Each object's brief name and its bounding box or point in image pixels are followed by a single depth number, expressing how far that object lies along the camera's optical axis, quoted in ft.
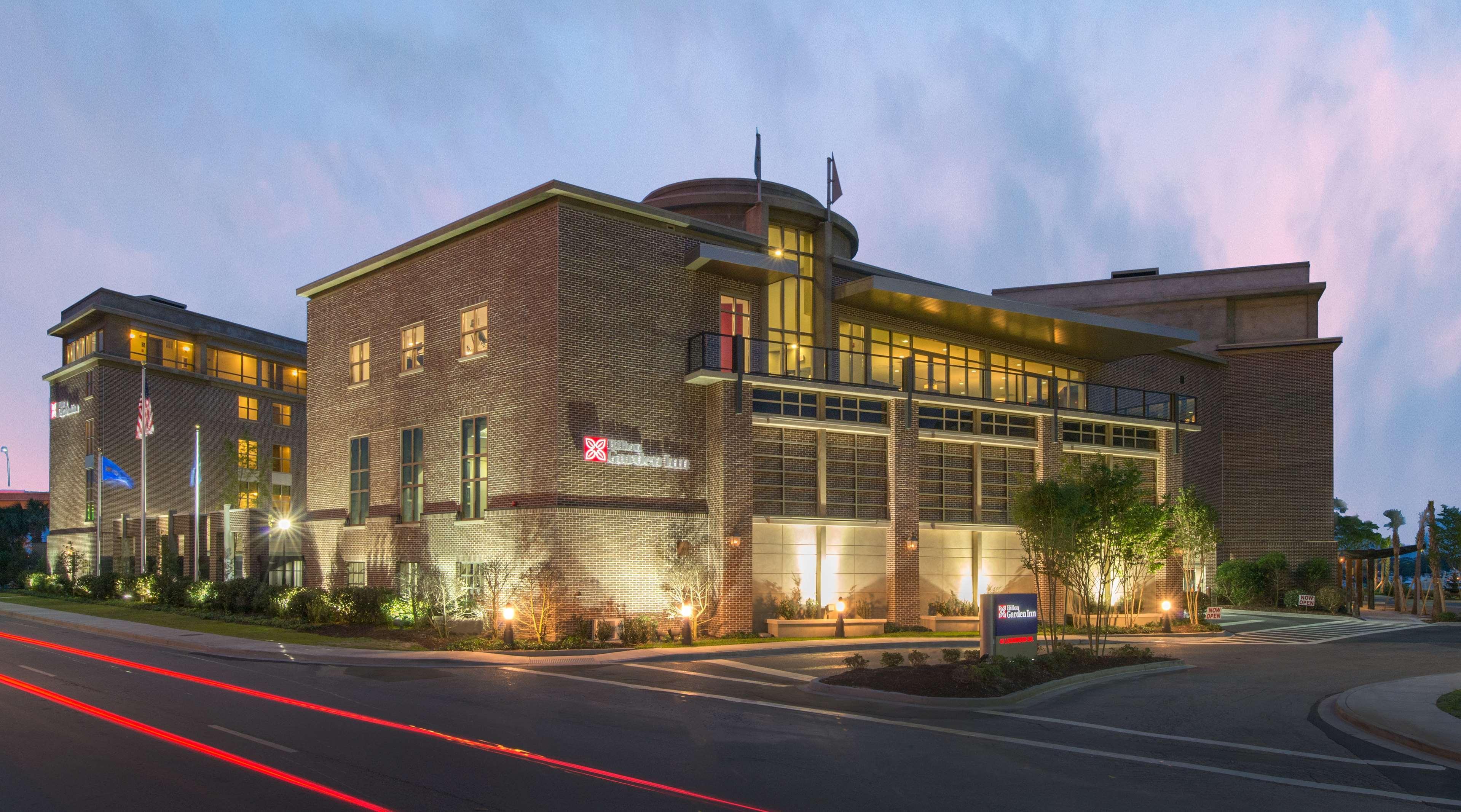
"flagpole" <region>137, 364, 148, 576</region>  142.31
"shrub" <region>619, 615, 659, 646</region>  98.32
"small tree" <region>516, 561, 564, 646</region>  96.89
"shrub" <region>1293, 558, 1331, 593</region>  181.16
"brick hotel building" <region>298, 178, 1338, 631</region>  102.58
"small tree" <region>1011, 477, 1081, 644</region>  82.28
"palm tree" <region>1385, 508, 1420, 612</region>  184.75
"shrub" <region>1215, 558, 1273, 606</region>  184.96
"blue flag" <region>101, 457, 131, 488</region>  164.66
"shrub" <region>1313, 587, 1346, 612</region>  169.89
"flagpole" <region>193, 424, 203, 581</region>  141.90
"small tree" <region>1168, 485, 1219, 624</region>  137.18
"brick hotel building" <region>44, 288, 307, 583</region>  192.75
